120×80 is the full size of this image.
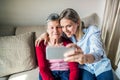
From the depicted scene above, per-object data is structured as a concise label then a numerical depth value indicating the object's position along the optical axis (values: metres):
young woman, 1.40
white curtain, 2.08
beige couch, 1.75
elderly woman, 1.54
